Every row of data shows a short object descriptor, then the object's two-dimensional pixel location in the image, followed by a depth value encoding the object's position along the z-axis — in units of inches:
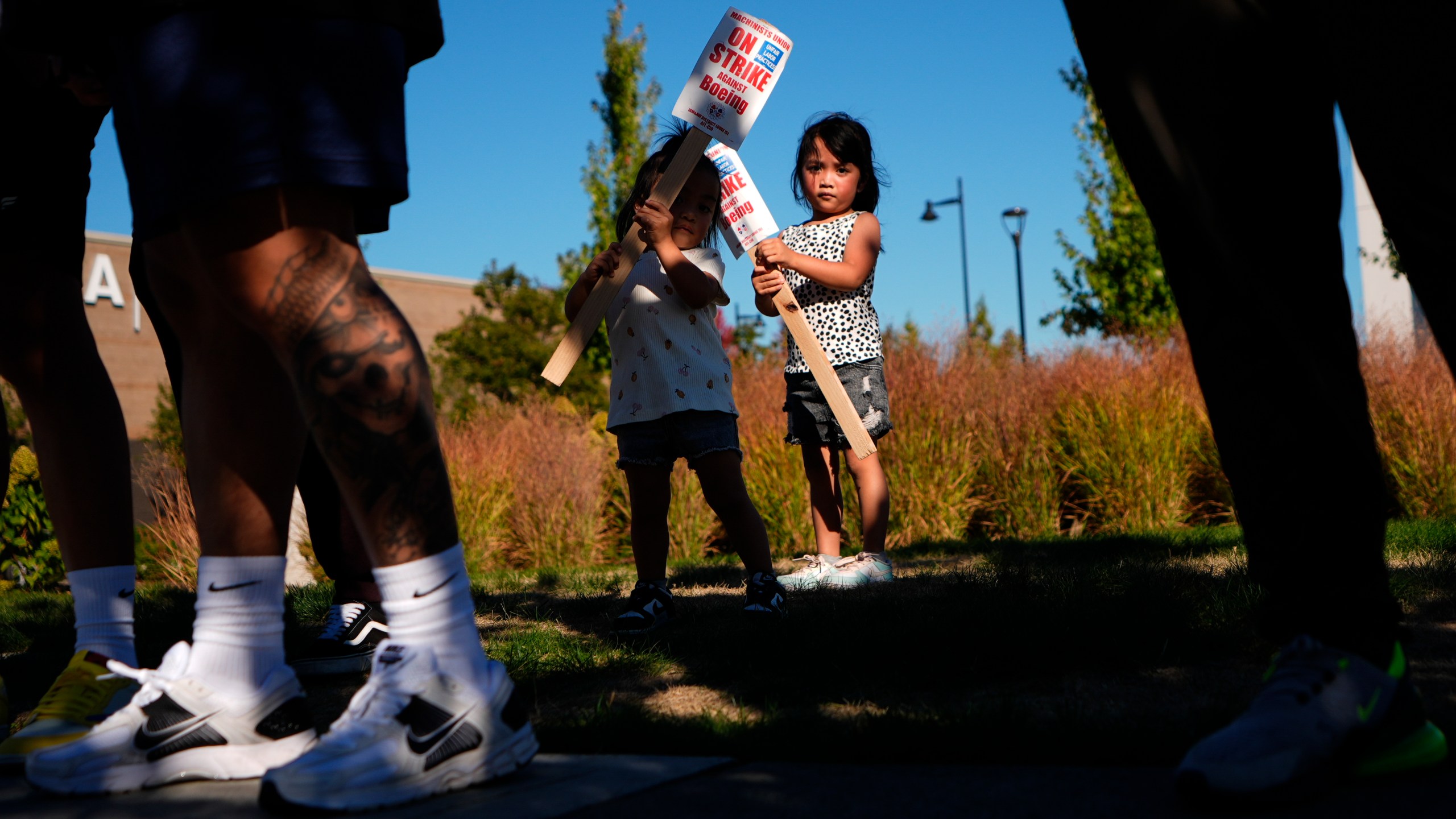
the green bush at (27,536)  280.2
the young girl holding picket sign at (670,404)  127.9
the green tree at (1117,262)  462.0
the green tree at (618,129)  595.5
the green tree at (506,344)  728.3
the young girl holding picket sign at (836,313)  160.1
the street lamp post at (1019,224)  861.2
